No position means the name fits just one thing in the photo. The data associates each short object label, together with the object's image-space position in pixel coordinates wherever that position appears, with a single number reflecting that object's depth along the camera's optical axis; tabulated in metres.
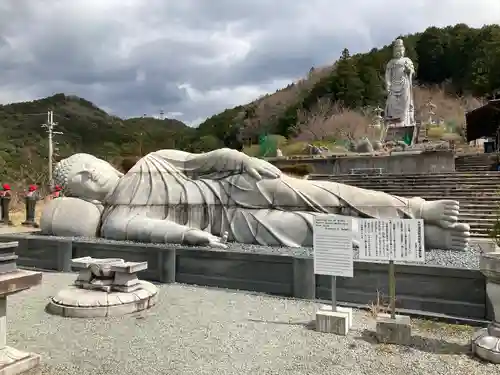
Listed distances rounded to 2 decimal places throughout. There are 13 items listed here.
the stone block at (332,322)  4.15
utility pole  20.95
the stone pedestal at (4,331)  3.08
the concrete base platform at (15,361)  3.08
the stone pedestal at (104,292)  4.71
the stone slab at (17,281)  3.08
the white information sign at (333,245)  4.26
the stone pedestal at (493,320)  3.46
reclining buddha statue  6.58
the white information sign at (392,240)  4.01
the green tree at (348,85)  40.88
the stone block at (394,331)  3.90
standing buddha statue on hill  26.50
